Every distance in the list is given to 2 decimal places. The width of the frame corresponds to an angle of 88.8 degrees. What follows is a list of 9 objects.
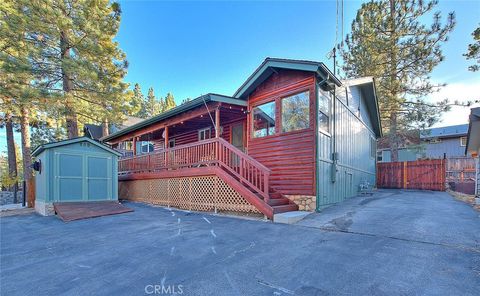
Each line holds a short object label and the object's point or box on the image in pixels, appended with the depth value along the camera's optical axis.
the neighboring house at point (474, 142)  8.36
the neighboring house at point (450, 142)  23.08
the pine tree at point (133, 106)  17.20
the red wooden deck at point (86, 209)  7.98
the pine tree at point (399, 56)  15.55
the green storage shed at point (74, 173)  8.96
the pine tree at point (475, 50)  8.27
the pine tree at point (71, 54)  12.32
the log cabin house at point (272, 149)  7.51
